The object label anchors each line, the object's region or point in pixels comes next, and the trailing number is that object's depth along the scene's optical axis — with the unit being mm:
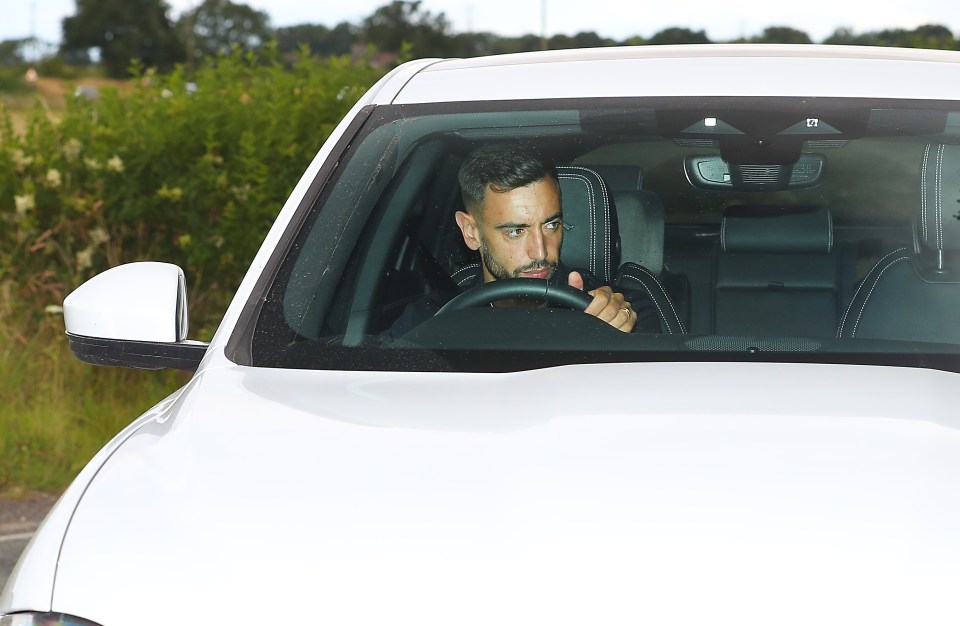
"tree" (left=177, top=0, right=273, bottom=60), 90312
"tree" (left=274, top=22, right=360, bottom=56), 66188
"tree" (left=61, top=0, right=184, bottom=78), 87938
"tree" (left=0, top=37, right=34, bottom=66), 82250
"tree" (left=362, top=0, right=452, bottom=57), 74188
